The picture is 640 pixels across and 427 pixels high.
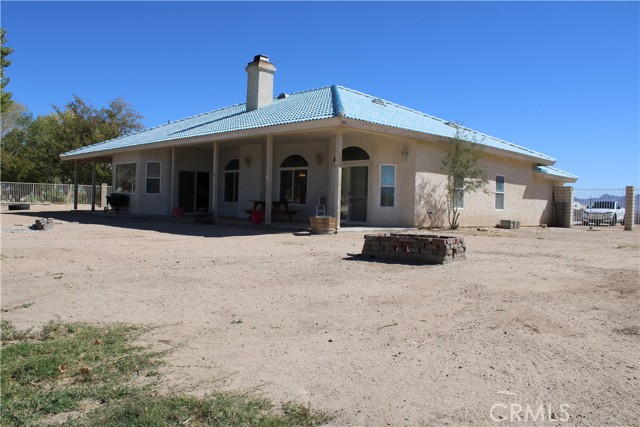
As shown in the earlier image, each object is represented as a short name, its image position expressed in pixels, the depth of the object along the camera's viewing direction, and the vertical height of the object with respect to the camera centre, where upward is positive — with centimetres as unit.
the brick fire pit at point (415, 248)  840 -66
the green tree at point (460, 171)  1712 +155
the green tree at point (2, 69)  2030 +558
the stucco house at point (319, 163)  1628 +194
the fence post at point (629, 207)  2138 +51
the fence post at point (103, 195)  3466 +50
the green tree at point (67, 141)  4266 +539
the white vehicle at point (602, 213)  2677 +23
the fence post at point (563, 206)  2450 +54
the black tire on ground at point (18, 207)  2792 -47
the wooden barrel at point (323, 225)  1371 -46
